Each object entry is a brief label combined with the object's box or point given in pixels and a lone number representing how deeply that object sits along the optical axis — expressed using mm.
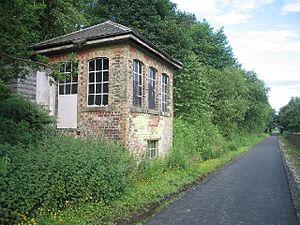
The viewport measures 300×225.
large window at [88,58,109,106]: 9035
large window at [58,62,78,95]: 9609
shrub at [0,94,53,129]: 7329
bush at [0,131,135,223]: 4417
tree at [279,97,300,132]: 38052
